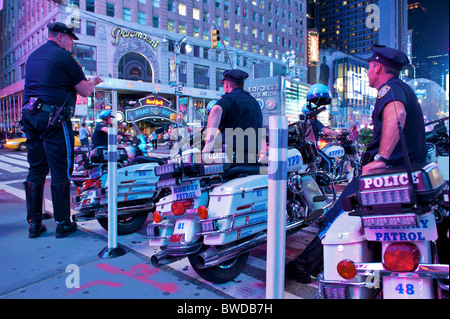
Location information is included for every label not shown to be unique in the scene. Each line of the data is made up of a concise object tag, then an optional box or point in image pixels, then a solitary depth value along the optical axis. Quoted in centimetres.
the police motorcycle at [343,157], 612
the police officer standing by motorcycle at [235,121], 338
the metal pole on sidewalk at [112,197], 334
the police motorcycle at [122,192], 410
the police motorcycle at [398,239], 161
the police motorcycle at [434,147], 683
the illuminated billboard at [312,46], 6662
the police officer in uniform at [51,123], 389
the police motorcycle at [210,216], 269
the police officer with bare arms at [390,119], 221
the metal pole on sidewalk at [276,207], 174
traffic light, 1630
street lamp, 2902
